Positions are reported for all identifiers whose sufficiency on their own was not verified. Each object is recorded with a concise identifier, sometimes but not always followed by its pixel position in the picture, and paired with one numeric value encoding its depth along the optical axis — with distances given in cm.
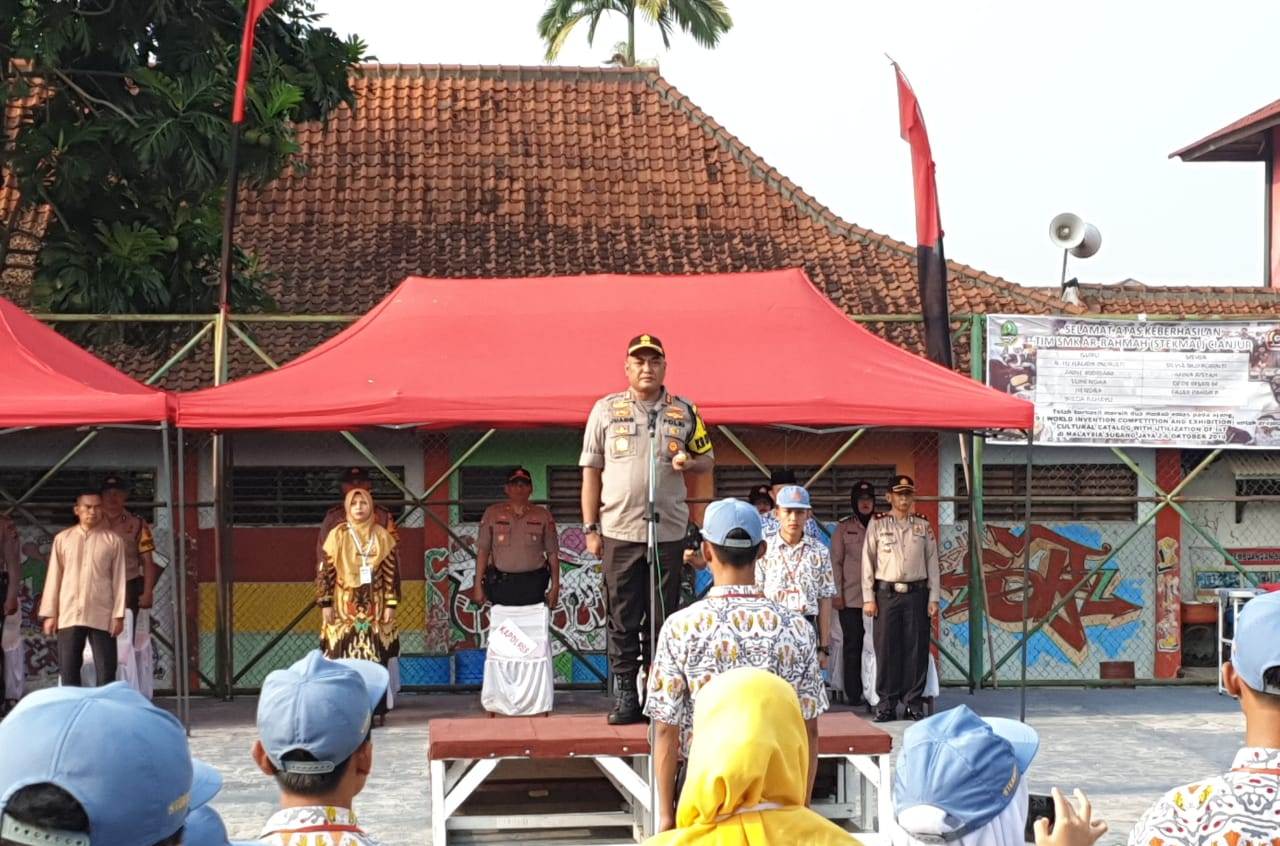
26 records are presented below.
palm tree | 3262
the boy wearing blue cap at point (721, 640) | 517
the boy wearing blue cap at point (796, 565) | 1075
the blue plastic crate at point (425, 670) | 1392
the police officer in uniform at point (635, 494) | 720
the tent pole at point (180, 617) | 1005
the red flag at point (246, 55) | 1228
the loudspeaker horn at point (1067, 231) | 1791
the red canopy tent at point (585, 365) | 1073
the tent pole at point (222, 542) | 1223
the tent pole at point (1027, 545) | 1083
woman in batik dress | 1109
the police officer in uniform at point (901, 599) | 1149
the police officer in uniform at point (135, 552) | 1170
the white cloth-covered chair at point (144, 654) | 1188
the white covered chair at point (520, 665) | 1143
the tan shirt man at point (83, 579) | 1087
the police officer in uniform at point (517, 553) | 1148
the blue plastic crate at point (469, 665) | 1397
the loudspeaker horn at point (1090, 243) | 1838
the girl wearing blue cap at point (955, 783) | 326
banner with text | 1320
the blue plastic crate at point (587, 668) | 1393
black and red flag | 1270
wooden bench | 739
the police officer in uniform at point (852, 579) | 1225
